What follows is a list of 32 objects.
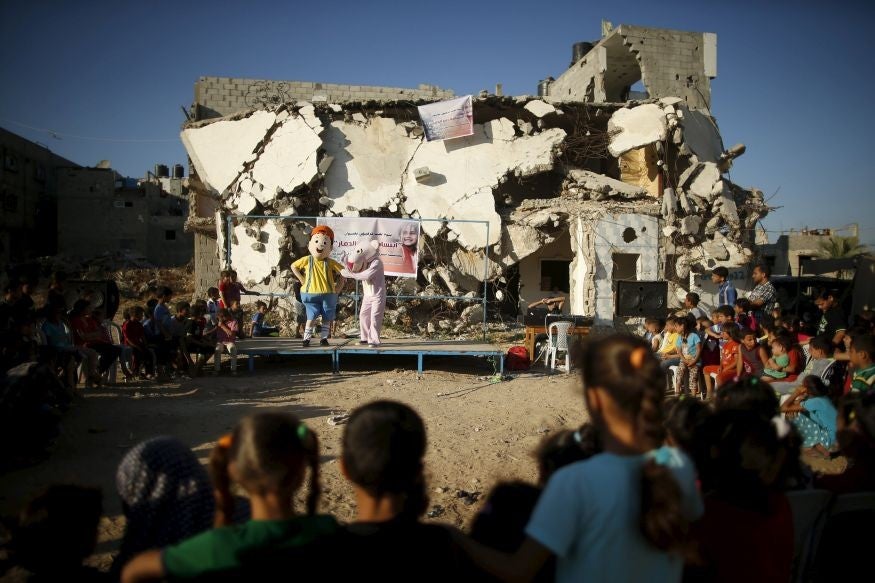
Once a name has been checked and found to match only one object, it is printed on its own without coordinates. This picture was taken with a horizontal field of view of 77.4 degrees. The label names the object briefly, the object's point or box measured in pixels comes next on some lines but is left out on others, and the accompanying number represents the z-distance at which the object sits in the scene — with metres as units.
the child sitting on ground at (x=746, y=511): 1.69
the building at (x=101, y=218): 27.28
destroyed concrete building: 12.77
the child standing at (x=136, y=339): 7.62
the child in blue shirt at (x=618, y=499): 1.37
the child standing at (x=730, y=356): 6.22
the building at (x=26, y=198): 25.34
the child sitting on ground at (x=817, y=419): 4.42
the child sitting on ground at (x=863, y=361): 4.22
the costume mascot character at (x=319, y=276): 8.49
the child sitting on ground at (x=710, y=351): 7.08
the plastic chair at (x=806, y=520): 2.10
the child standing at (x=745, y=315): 7.28
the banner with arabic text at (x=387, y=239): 10.43
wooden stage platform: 8.41
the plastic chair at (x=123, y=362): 7.46
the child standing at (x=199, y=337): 8.19
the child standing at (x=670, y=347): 7.29
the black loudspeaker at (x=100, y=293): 8.20
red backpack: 9.31
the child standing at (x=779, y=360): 5.68
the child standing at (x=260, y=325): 11.38
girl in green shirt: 1.41
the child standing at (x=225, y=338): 8.34
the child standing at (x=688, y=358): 7.05
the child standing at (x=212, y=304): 8.91
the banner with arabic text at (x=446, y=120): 12.97
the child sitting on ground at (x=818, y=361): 5.28
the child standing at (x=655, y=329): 8.02
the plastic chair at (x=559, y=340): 9.07
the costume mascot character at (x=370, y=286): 8.57
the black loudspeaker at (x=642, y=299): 10.05
